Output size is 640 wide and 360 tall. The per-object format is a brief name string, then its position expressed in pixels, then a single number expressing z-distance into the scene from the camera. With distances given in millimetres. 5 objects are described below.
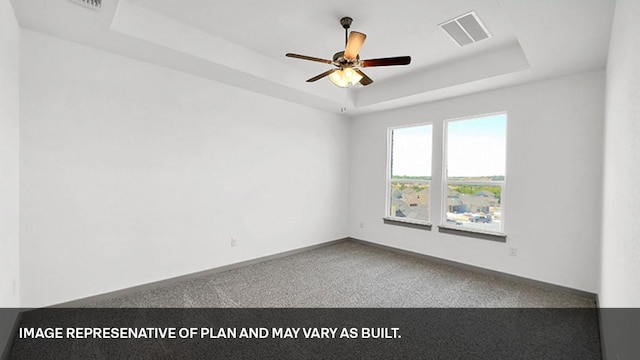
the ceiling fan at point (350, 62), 2400
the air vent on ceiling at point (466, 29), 2658
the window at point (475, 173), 3840
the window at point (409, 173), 4656
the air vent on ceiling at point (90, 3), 2141
